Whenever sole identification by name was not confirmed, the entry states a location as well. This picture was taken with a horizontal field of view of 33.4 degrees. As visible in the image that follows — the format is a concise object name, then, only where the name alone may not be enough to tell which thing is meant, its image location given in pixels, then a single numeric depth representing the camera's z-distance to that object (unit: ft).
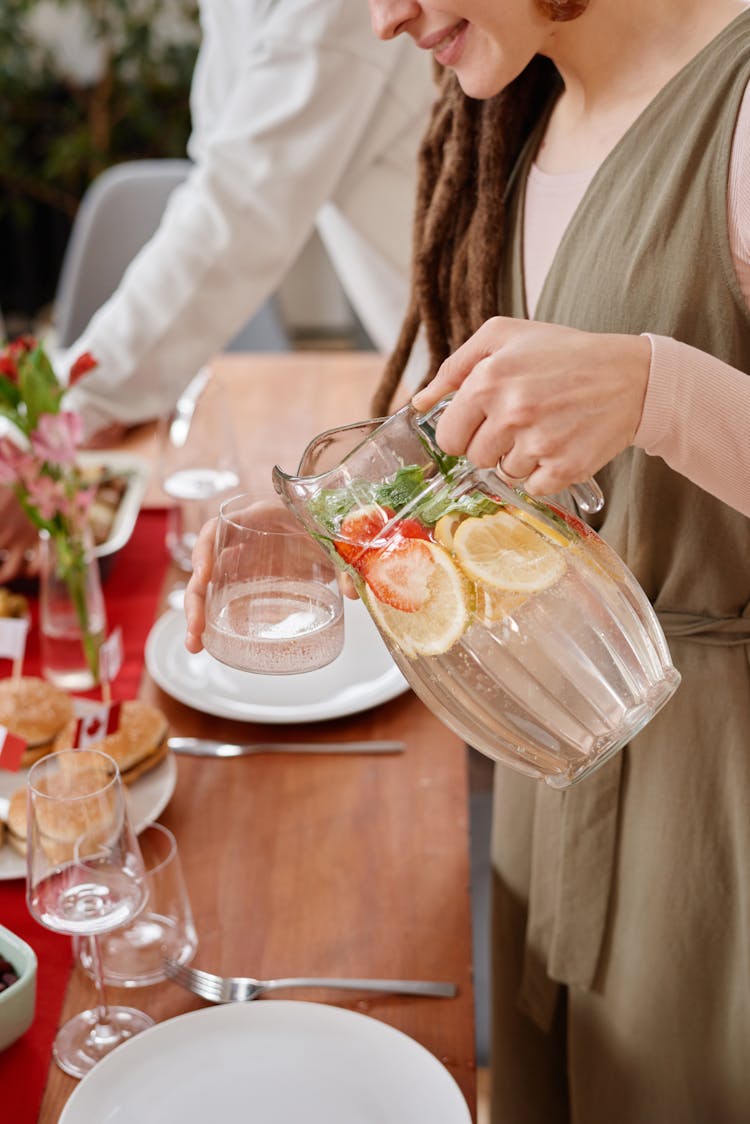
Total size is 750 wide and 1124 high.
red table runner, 3.08
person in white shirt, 5.83
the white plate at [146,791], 3.93
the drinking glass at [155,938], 3.43
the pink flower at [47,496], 4.57
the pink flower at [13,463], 4.53
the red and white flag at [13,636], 4.43
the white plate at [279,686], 4.65
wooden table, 3.40
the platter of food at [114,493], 5.89
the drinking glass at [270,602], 3.00
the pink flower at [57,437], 4.52
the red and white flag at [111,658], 4.58
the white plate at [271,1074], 2.98
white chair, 10.03
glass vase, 4.90
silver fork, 3.36
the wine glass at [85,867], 3.16
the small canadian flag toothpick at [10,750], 3.44
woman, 2.59
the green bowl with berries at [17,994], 3.07
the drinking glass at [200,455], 5.53
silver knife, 4.49
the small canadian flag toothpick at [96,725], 4.03
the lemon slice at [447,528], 2.50
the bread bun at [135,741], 4.11
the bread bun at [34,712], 4.29
